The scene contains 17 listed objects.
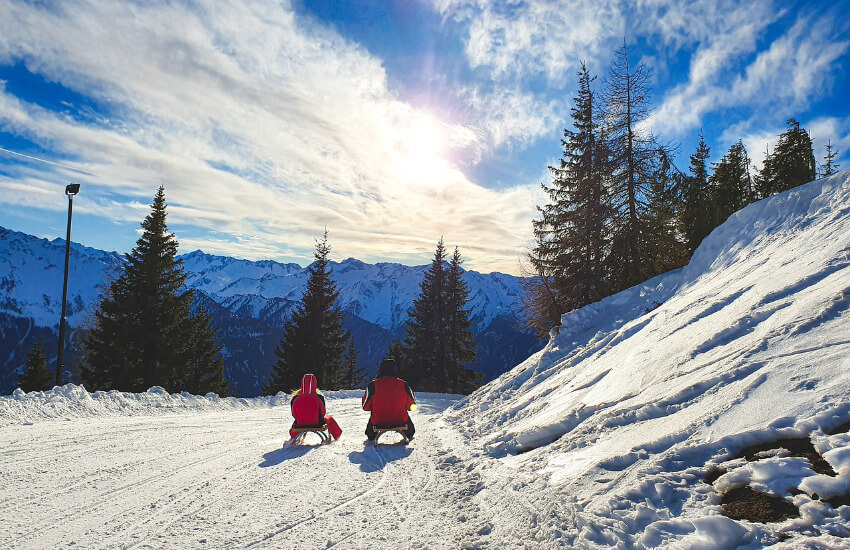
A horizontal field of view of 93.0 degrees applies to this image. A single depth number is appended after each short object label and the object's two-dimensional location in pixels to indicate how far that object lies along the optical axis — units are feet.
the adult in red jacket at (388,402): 25.22
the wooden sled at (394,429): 24.99
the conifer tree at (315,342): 92.94
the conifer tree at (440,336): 102.01
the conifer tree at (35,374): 91.91
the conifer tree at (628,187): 58.65
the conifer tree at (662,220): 57.93
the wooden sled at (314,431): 24.33
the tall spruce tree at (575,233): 64.23
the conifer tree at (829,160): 118.13
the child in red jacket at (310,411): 24.68
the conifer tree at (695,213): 62.85
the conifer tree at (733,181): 97.25
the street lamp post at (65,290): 45.06
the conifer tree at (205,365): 101.60
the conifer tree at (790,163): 86.58
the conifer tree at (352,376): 126.31
